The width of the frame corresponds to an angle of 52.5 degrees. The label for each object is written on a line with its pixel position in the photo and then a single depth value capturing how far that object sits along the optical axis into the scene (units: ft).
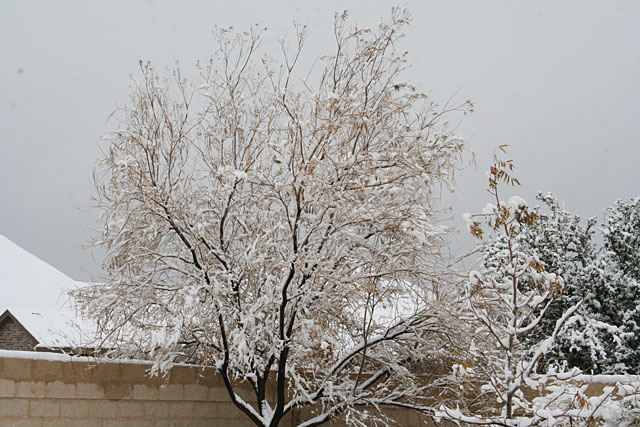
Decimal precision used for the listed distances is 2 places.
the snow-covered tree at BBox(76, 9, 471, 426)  23.86
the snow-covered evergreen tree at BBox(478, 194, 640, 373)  69.77
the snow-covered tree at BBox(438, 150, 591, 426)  16.11
